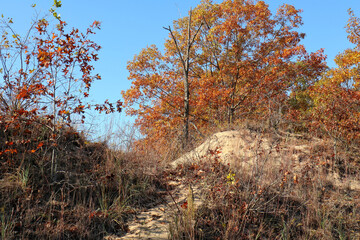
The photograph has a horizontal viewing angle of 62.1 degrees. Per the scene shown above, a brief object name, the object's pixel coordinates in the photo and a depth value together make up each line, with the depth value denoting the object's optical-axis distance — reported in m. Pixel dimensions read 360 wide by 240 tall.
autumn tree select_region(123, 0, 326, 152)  16.72
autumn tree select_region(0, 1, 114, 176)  6.39
